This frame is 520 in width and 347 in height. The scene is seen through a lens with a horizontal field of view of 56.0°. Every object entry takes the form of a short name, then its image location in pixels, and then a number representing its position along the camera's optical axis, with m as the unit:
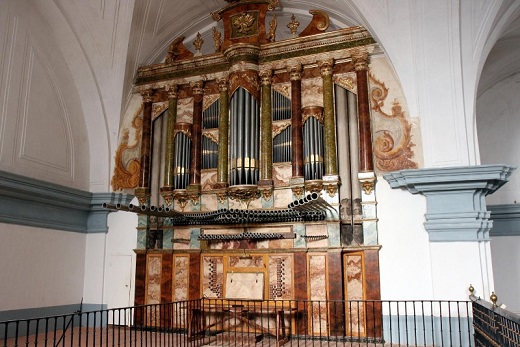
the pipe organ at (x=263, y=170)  8.78
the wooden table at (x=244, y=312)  8.30
